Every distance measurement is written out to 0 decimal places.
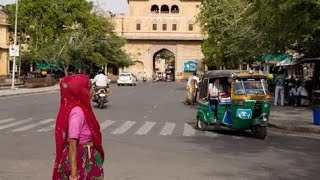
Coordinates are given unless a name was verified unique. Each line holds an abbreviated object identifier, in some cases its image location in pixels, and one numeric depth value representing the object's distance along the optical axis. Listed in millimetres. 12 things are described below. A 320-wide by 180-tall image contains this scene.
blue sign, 104588
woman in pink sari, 5105
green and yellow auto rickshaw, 15617
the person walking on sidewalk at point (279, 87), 29062
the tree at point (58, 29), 65812
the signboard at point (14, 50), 43812
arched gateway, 105125
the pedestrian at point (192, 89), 30906
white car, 69025
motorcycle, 26594
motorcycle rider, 26691
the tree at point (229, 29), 29703
